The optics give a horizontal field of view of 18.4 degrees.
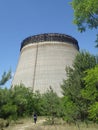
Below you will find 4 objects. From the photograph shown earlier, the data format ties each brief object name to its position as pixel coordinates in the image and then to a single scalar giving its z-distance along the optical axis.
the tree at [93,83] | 12.24
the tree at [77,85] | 27.19
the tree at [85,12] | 12.27
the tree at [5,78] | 18.06
